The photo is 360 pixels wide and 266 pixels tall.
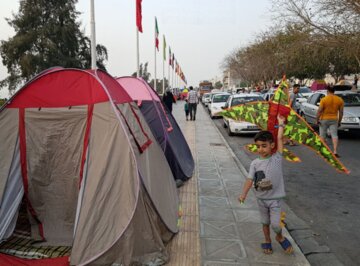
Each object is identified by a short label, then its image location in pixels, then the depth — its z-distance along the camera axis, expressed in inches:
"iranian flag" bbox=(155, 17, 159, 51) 810.6
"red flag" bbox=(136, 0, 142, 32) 500.6
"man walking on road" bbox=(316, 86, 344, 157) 362.9
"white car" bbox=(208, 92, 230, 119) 814.5
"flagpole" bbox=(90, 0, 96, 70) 302.6
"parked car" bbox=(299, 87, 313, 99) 1000.8
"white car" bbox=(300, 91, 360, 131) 459.5
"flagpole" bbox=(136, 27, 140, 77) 530.3
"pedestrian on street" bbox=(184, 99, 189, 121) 781.3
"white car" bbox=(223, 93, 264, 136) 529.7
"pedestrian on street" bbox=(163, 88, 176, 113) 674.8
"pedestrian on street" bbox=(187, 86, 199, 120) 711.7
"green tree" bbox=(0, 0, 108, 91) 1512.1
